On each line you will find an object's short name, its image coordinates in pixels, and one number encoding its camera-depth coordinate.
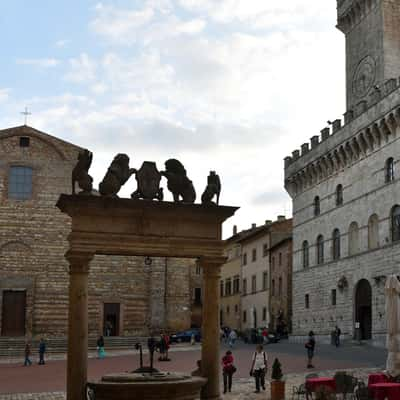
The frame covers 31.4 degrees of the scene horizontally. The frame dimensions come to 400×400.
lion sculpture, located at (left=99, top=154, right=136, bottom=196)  12.72
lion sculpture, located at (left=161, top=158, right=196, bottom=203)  13.28
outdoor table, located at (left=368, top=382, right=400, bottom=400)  13.53
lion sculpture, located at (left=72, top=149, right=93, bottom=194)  12.75
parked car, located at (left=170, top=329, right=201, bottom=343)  44.25
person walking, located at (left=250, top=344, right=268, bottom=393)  18.12
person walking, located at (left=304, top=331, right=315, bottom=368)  25.02
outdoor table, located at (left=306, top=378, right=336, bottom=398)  14.99
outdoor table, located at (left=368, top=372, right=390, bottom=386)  15.62
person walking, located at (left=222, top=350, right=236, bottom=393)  18.25
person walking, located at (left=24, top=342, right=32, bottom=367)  30.37
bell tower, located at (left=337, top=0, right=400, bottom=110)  39.84
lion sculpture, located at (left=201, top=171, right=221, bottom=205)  13.31
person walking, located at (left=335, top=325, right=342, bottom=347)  36.09
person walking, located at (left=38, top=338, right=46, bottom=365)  31.03
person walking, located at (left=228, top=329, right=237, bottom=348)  39.78
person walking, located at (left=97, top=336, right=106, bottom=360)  33.82
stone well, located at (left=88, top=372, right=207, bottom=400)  11.05
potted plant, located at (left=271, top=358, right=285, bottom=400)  16.22
